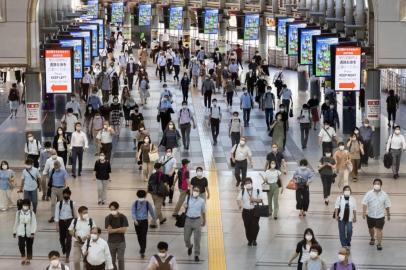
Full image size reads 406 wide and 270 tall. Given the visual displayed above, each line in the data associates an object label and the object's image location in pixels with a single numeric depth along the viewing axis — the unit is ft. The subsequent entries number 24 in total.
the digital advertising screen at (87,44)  147.02
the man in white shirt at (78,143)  104.37
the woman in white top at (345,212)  78.12
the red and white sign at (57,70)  115.44
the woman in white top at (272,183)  88.17
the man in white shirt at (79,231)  72.02
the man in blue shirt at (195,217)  77.51
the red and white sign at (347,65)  115.24
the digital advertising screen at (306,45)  144.46
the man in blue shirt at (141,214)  77.87
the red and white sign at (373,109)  115.55
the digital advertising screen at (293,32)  161.48
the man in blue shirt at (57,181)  86.63
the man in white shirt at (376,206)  79.25
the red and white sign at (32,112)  113.60
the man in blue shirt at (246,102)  134.21
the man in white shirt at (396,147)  104.37
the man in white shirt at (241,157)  97.67
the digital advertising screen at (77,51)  130.21
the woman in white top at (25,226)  75.61
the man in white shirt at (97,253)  67.46
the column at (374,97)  115.24
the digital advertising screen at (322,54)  126.82
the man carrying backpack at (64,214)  76.95
